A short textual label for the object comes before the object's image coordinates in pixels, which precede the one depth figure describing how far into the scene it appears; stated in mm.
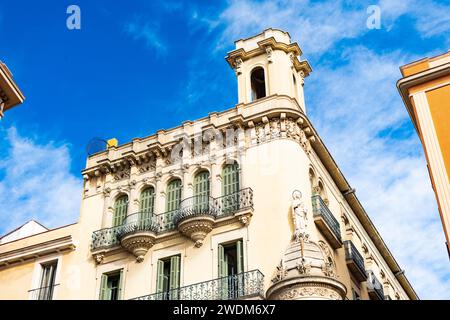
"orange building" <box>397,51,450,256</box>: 19484
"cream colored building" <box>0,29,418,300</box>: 24453
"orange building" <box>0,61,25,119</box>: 20423
